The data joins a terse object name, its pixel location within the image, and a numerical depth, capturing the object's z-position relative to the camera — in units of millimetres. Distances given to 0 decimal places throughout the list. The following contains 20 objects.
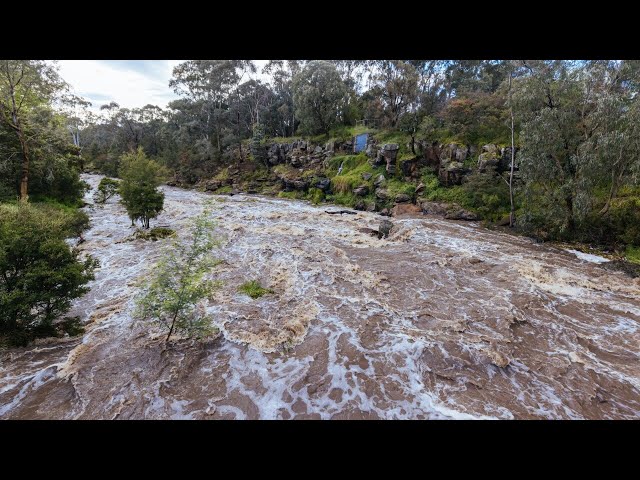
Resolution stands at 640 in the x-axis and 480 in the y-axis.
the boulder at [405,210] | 21906
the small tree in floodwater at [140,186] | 16219
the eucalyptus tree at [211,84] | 41000
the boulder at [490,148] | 20531
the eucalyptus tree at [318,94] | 33000
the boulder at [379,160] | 27250
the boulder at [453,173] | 21859
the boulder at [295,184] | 30391
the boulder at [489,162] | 19922
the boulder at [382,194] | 24223
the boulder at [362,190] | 25797
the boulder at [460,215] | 19672
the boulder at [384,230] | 16281
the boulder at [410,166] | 25000
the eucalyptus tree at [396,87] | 27516
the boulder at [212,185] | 34875
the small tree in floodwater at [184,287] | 6523
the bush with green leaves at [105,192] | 25297
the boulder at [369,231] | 16625
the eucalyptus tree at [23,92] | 13312
